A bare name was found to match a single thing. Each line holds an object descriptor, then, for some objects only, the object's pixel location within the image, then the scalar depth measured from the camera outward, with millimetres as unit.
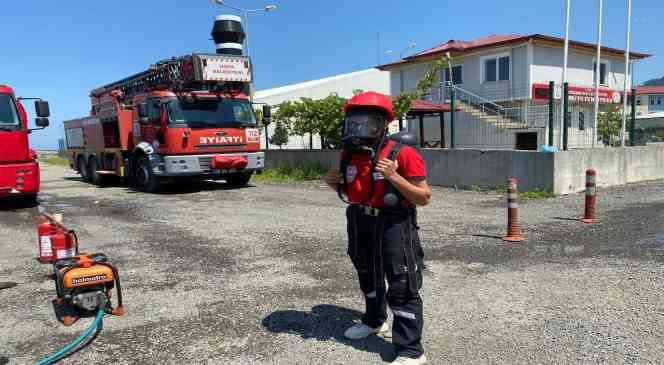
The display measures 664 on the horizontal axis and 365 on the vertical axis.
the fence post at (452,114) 12125
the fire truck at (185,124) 11727
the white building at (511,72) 21172
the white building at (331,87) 32438
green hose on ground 3137
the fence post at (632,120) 12819
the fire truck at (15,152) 9203
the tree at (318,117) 17525
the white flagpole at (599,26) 17875
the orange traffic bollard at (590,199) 7415
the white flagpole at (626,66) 13875
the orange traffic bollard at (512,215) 6508
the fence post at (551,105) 10677
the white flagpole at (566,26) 16438
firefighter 2902
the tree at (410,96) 15977
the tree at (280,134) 19766
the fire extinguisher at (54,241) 4691
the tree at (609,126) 14797
